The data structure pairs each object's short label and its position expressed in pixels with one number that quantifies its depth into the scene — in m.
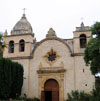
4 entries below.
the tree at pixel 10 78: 25.02
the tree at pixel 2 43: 15.26
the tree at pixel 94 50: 20.00
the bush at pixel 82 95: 26.75
